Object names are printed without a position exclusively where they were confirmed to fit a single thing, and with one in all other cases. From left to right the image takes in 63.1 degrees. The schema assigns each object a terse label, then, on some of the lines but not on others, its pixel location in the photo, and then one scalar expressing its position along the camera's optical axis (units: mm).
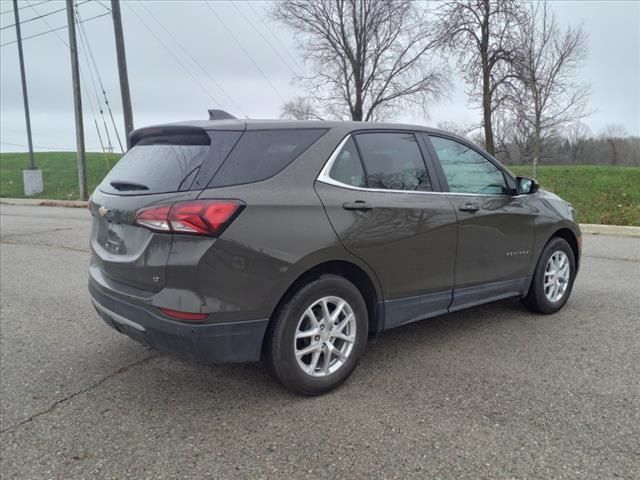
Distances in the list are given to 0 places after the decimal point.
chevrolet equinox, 2787
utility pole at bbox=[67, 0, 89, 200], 18969
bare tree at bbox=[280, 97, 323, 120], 32803
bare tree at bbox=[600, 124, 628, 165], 34431
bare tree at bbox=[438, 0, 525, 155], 20844
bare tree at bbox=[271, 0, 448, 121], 28344
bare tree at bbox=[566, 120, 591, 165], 49719
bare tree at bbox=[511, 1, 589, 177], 16438
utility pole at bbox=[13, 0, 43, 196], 23453
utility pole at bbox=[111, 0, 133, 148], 17609
